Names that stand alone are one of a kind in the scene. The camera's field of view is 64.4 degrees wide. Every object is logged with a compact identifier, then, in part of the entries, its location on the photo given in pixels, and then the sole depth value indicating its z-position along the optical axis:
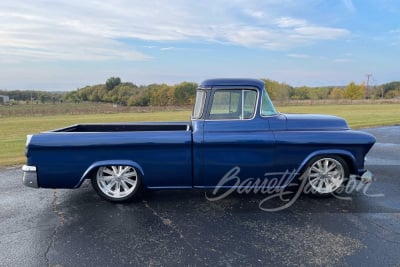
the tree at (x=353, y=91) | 105.19
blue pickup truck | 4.55
